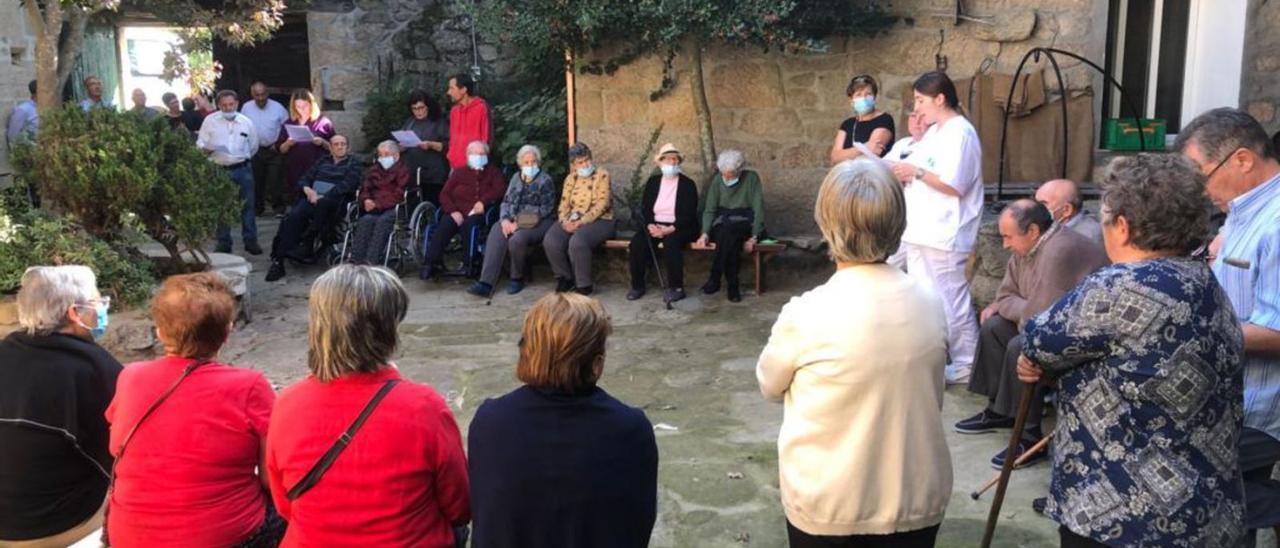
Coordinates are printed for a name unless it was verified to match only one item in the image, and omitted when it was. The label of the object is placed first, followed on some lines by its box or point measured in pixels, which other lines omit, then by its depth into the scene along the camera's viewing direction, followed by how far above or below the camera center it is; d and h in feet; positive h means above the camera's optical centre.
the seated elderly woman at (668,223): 24.58 -2.45
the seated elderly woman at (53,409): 9.84 -2.70
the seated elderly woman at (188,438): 8.86 -2.67
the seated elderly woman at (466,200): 26.63 -2.10
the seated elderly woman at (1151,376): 7.09 -1.71
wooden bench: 24.56 -3.05
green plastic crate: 23.50 -0.34
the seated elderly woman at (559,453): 7.29 -2.28
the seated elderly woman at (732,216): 24.36 -2.28
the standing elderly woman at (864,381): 7.60 -1.86
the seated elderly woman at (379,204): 27.12 -2.25
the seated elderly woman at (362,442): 7.84 -2.38
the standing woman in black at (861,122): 22.56 -0.10
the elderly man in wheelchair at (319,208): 27.78 -2.43
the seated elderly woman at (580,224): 25.03 -2.51
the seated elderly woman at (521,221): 25.38 -2.49
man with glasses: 8.55 -1.13
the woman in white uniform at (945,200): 16.53 -1.28
